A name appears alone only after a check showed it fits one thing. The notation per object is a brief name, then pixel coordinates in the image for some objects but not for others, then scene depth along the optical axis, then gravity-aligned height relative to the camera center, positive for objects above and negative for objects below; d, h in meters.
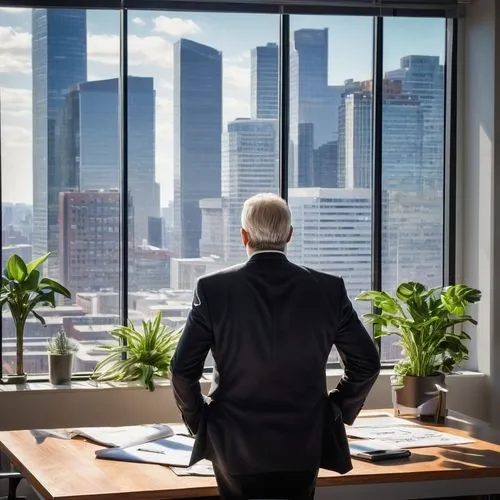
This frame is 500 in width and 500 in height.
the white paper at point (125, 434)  3.76 -0.86
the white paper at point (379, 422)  4.21 -0.90
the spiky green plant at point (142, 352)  5.18 -0.74
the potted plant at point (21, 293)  5.01 -0.42
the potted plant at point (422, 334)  4.50 -0.59
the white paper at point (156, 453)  3.47 -0.86
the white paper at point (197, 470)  3.30 -0.86
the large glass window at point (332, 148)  5.70 +0.34
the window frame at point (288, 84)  5.38 +0.69
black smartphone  3.55 -0.86
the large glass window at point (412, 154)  5.80 +0.31
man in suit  2.95 -0.47
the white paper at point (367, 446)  3.65 -0.87
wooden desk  3.11 -0.87
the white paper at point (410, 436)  3.86 -0.89
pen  3.59 -0.86
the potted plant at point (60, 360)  5.12 -0.77
